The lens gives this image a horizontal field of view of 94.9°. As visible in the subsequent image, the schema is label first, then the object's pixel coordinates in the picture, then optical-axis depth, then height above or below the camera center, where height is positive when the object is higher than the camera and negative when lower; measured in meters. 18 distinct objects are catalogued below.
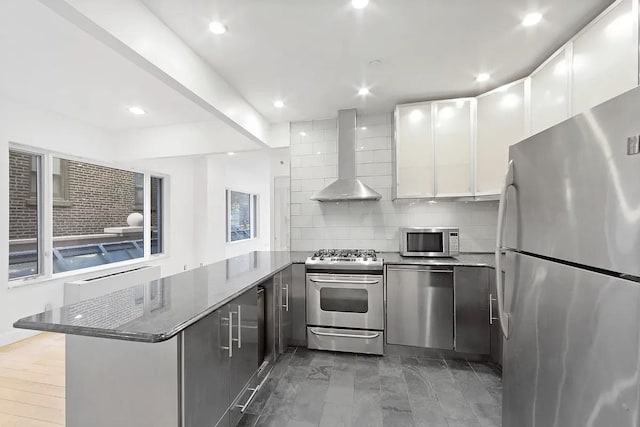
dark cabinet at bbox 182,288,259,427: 1.30 -0.79
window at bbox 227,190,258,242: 7.18 -0.04
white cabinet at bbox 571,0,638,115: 1.58 +0.91
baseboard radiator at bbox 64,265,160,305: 3.52 -0.89
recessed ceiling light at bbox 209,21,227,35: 1.92 +1.24
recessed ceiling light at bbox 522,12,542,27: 1.87 +1.26
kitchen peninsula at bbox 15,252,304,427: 1.19 -0.65
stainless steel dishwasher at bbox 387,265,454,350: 2.76 -0.88
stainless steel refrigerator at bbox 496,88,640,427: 0.80 -0.20
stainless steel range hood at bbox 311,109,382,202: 3.33 +0.54
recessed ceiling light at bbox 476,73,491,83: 2.65 +1.25
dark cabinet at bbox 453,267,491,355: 2.69 -0.89
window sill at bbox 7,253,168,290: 3.35 -0.78
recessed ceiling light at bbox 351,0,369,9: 1.73 +1.26
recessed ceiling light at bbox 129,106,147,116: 3.50 +1.27
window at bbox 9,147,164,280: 3.44 +0.00
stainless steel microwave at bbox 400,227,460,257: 3.07 -0.30
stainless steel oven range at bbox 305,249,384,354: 2.87 -0.90
